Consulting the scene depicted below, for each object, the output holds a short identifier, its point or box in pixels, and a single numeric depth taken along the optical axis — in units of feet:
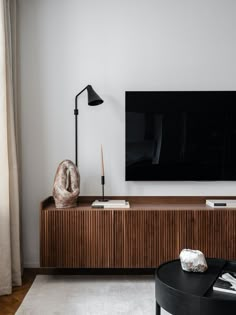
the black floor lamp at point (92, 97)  9.43
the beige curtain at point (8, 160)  8.66
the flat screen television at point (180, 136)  10.08
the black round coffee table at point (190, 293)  5.22
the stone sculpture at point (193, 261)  6.24
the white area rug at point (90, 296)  7.54
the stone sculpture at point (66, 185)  9.23
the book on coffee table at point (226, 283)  5.54
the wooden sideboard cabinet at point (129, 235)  9.08
